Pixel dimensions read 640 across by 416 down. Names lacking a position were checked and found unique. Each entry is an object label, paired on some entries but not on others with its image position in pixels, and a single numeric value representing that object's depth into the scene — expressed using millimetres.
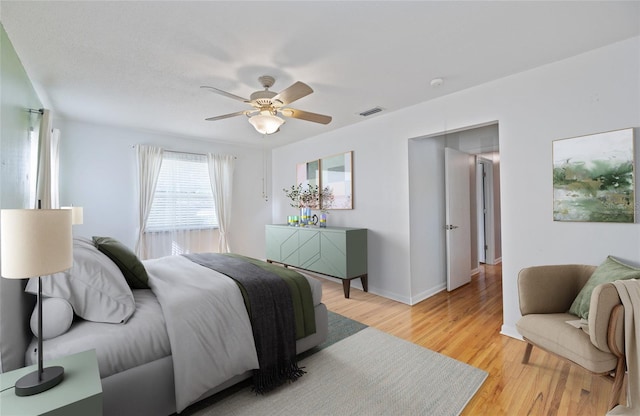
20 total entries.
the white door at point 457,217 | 3840
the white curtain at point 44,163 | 2516
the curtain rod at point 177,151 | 4242
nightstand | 966
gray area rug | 1729
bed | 1452
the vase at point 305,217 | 4615
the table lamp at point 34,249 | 1024
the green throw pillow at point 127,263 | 1986
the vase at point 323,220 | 4404
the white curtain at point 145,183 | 4217
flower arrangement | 4625
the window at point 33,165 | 2309
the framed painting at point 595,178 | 2020
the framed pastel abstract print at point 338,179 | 4203
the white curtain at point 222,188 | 4980
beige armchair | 1576
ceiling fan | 2184
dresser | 3646
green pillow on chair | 1783
